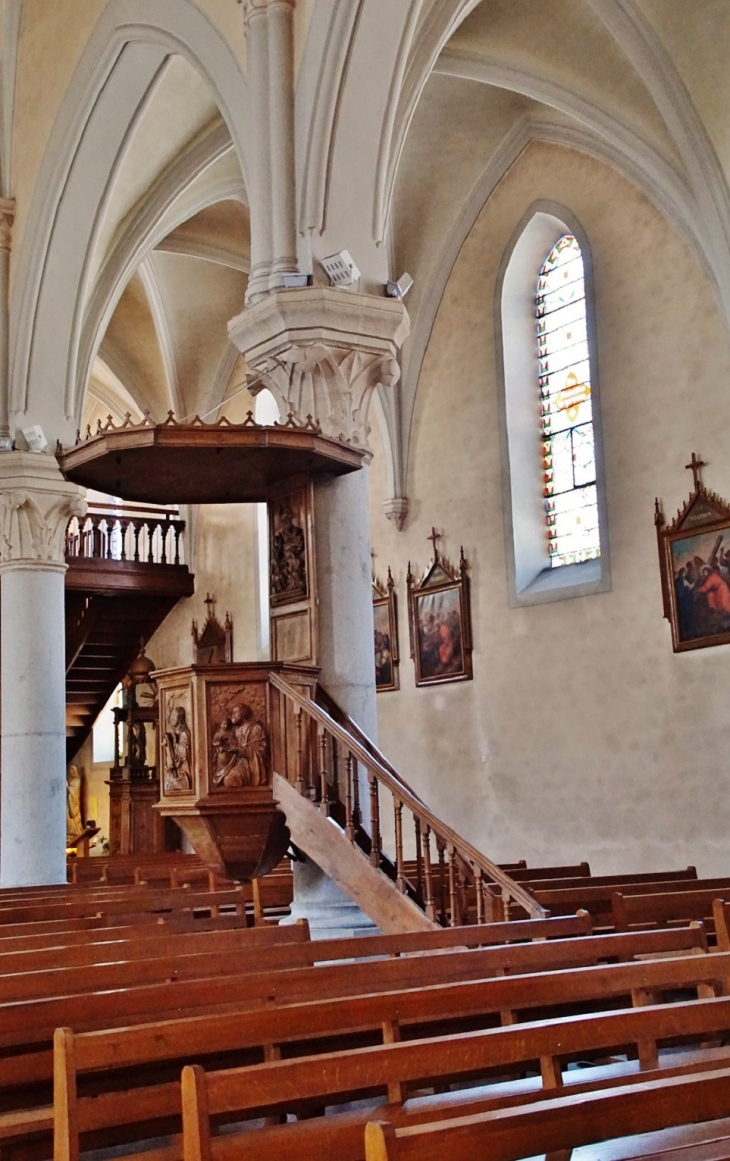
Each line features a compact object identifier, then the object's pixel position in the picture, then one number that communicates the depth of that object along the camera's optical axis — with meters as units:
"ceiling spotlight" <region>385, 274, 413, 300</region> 8.09
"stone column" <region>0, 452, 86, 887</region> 11.45
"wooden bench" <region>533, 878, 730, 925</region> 6.90
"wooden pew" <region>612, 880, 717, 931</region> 6.16
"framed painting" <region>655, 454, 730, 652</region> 11.35
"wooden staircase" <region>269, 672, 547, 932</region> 6.05
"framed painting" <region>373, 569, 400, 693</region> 15.39
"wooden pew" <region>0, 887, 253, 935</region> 6.91
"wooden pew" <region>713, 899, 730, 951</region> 4.86
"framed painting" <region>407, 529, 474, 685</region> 14.36
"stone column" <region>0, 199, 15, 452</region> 12.07
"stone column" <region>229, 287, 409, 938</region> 7.66
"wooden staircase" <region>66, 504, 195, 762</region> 17.72
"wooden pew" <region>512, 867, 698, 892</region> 7.82
